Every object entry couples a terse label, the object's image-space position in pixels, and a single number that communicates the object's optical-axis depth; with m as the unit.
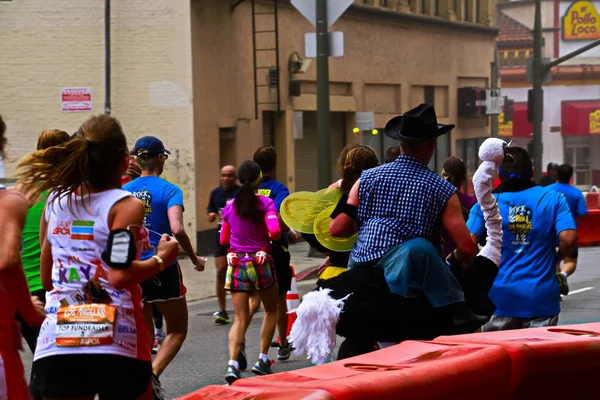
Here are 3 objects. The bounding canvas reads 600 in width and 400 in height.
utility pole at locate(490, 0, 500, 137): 40.31
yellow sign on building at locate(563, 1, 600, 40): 63.47
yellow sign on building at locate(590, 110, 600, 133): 58.84
